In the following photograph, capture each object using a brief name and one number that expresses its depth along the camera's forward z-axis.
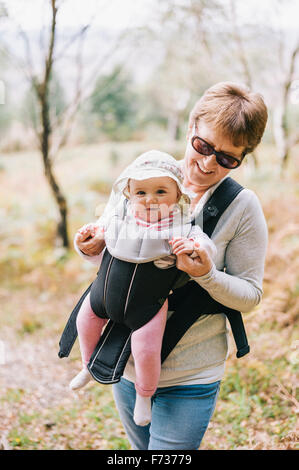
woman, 1.68
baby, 1.60
